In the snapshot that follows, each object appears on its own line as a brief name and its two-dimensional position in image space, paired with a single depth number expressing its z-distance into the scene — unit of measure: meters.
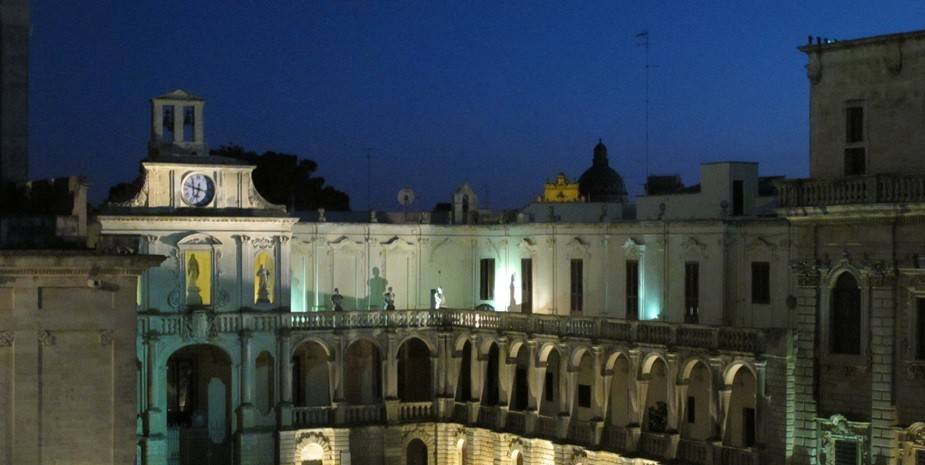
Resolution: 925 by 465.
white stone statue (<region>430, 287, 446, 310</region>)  77.69
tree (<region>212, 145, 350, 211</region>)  108.75
